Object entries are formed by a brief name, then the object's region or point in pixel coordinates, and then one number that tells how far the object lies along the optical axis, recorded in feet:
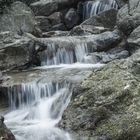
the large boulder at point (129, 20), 56.95
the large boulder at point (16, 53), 50.70
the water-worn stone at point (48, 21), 78.84
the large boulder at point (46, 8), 83.87
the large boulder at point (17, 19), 60.18
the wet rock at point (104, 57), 52.54
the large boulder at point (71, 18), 82.52
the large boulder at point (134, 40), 51.35
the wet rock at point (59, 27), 79.25
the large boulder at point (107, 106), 26.68
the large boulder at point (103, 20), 72.23
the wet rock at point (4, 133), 26.05
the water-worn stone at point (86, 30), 65.72
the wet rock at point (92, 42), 55.93
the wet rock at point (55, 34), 67.15
